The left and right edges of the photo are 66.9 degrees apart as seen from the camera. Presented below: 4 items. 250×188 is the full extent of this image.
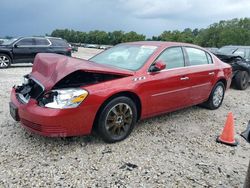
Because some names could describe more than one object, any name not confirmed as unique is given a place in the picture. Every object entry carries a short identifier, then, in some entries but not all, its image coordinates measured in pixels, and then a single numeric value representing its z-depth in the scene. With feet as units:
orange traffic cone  9.76
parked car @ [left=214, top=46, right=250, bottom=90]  19.67
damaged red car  8.07
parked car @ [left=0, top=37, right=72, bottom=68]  26.97
